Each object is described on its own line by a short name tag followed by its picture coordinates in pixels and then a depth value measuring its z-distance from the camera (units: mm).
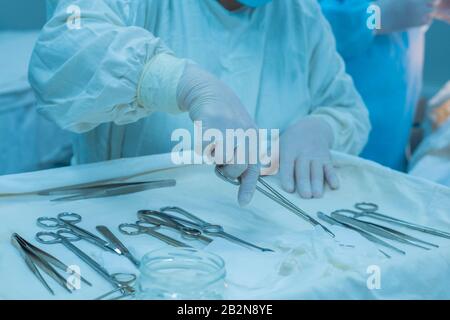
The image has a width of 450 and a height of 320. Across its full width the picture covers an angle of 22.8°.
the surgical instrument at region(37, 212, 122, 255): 1217
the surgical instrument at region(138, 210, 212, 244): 1254
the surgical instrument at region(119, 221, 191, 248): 1231
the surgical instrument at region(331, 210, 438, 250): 1270
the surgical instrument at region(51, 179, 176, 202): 1349
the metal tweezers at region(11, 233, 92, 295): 1134
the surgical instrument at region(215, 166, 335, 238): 1326
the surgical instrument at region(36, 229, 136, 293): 1134
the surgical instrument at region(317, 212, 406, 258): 1243
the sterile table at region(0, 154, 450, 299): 1142
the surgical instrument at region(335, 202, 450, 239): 1305
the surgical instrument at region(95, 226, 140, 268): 1189
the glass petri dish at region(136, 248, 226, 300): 1095
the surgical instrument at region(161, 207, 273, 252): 1246
